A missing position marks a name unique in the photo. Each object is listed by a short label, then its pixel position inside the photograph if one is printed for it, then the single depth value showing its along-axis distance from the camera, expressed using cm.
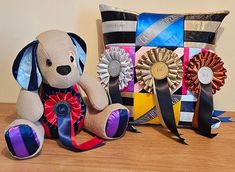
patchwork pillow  71
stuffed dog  58
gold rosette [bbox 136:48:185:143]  71
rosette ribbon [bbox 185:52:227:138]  71
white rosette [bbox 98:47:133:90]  72
